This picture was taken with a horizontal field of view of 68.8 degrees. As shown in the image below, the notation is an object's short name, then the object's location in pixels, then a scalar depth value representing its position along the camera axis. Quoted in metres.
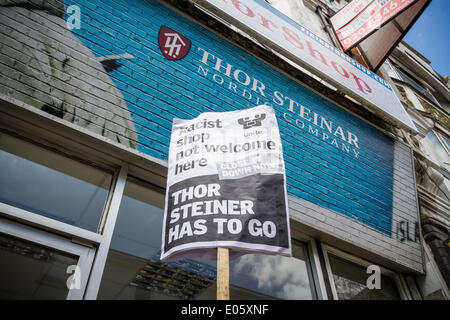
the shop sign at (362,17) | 5.66
